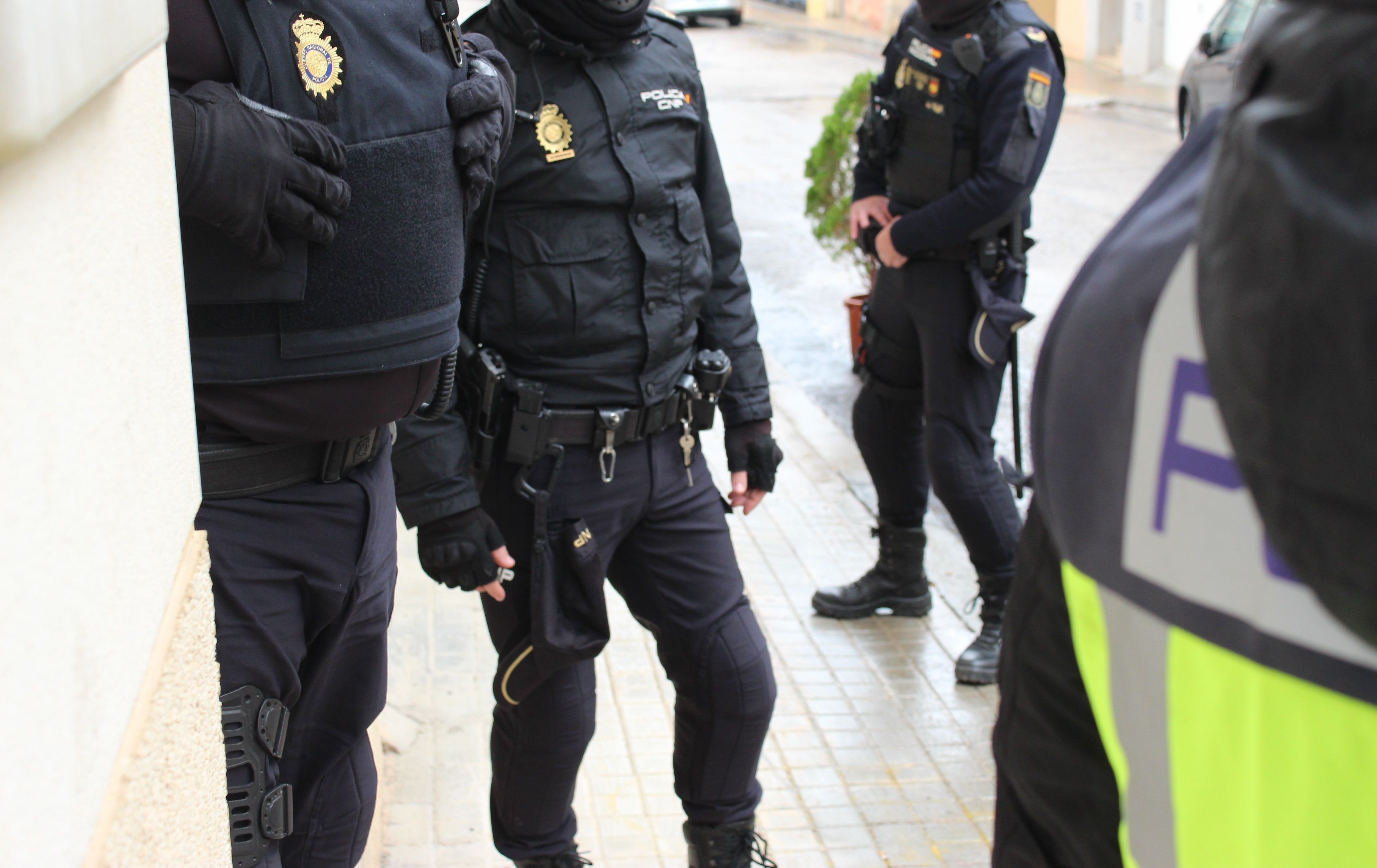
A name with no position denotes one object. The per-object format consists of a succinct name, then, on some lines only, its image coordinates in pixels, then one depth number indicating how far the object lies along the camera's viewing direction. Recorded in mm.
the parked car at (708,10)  27703
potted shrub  6059
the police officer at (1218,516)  611
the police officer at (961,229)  3480
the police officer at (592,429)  2393
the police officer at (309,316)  1658
